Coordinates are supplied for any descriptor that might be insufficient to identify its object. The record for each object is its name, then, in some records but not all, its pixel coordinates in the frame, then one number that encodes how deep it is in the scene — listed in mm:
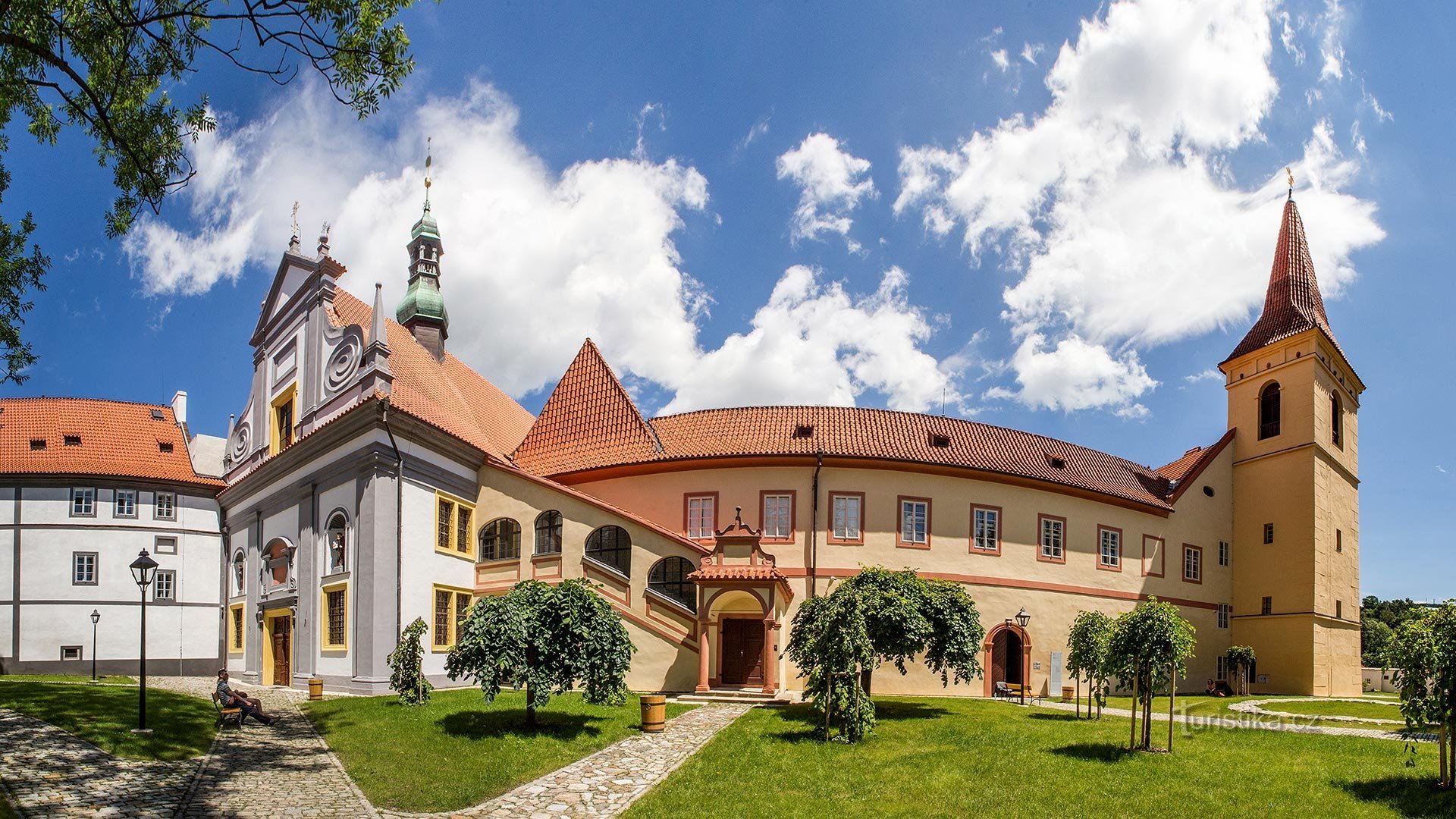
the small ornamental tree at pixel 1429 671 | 12445
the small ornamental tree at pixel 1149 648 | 15781
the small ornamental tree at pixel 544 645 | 17281
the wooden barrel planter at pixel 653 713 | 18422
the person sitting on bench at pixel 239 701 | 17812
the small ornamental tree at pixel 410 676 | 20359
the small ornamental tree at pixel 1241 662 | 33594
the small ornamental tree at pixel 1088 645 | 19922
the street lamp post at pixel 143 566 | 17438
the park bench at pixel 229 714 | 17797
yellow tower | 34156
